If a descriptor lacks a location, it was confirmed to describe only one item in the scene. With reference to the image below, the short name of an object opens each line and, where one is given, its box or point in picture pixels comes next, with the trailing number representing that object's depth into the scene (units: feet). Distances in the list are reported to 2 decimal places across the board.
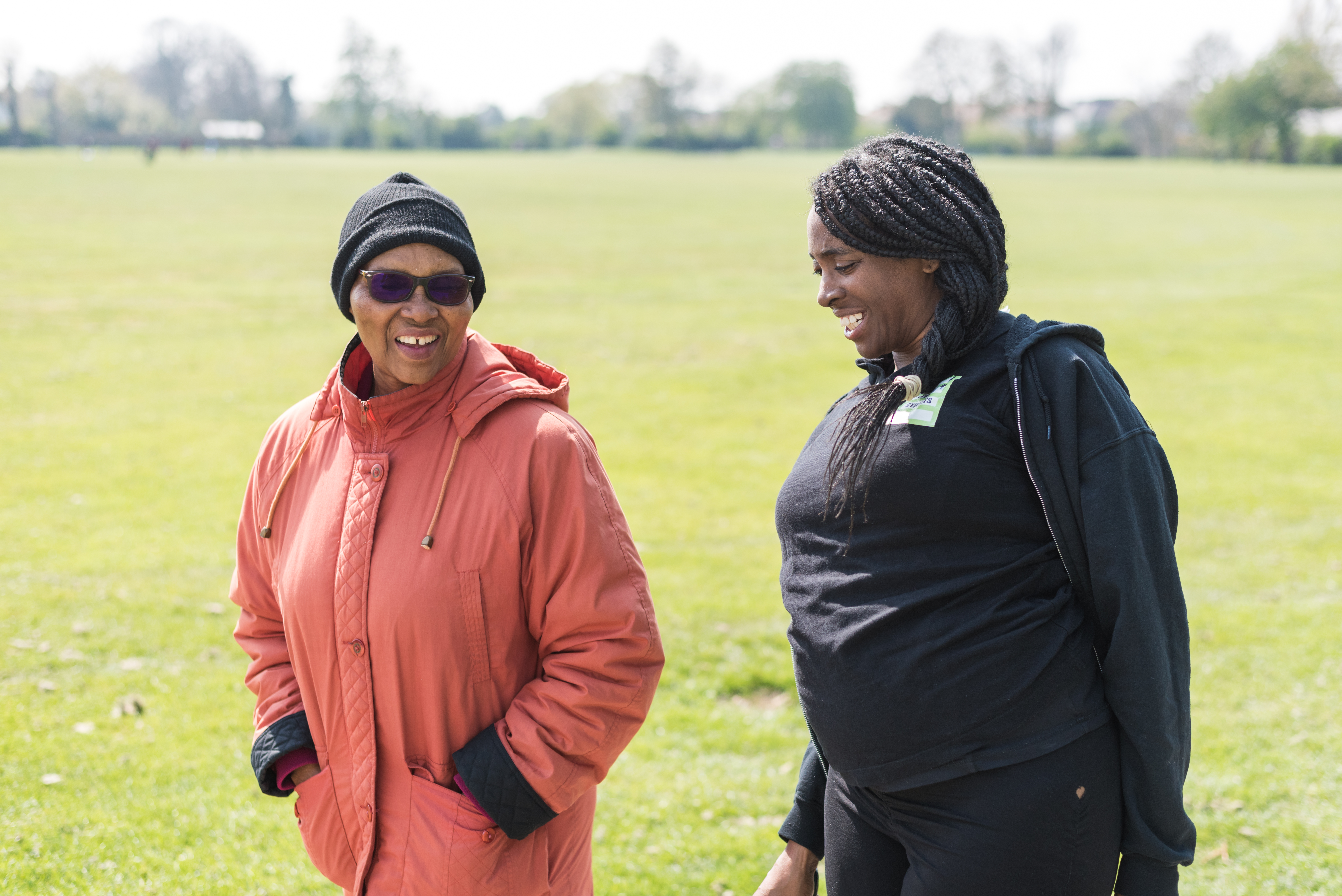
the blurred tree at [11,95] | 347.77
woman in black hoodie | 6.72
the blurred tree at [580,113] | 443.32
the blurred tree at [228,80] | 440.04
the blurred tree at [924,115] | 395.34
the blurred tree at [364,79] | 446.19
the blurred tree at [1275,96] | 285.02
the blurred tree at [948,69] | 414.00
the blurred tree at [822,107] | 434.71
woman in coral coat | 7.64
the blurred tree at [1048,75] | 394.32
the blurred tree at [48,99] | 368.89
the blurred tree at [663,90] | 443.32
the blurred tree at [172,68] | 441.68
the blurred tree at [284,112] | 428.15
